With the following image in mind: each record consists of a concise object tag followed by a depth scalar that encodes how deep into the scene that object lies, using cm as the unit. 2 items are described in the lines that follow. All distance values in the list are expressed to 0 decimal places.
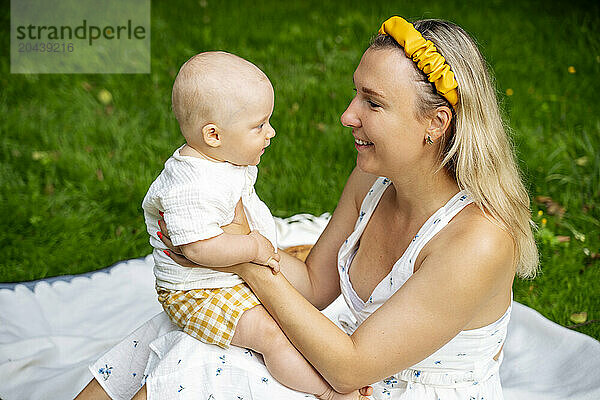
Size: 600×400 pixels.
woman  207
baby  203
